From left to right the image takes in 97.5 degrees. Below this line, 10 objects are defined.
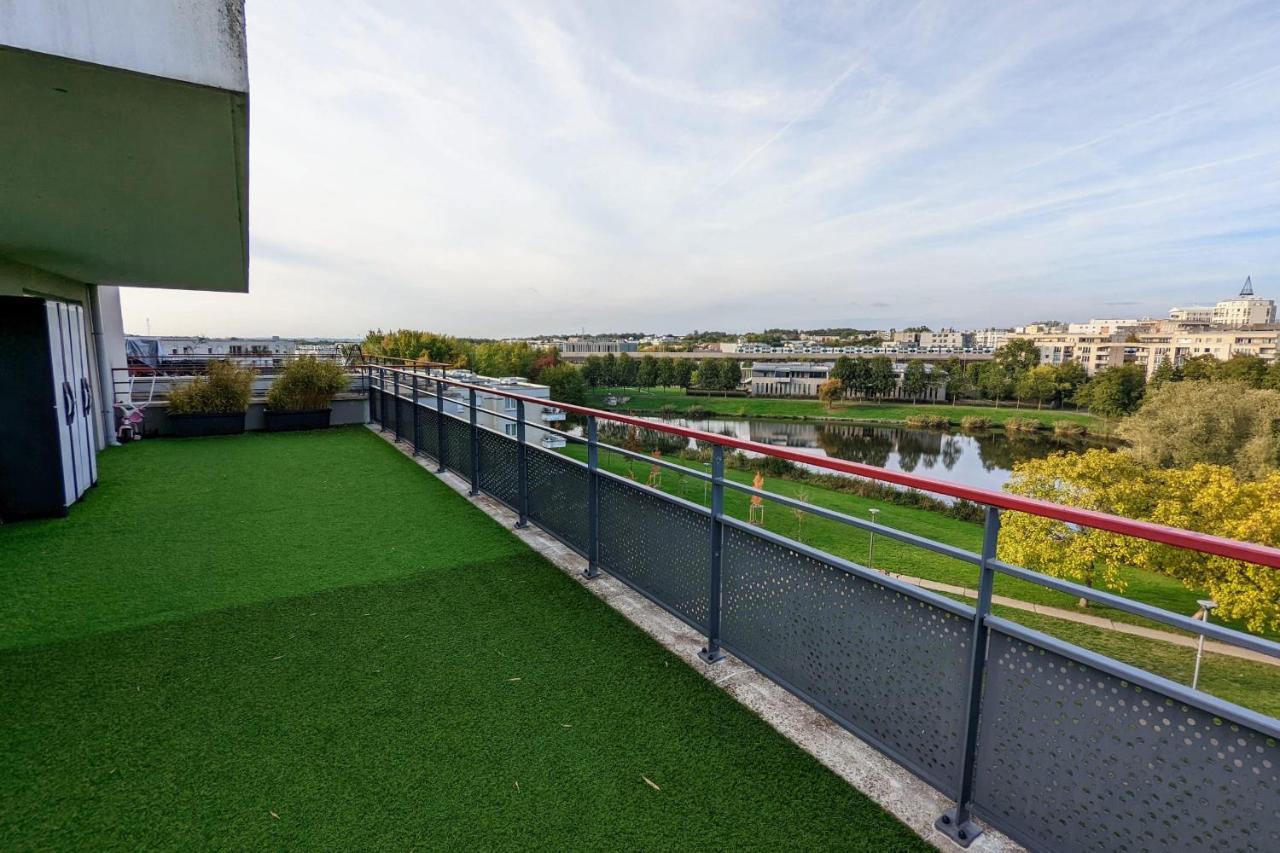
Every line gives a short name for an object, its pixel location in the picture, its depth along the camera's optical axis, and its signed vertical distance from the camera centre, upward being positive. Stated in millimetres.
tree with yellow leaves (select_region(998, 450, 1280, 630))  13469 -4386
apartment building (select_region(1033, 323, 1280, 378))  94812 +4679
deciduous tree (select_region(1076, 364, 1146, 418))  62000 -2539
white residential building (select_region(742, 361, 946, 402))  104938 -3176
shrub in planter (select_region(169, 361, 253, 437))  9938 -924
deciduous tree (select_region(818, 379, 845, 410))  86181 -4459
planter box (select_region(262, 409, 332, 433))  10617 -1251
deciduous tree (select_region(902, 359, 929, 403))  89938 -2399
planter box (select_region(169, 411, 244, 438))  9938 -1290
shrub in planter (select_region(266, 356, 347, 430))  10656 -820
